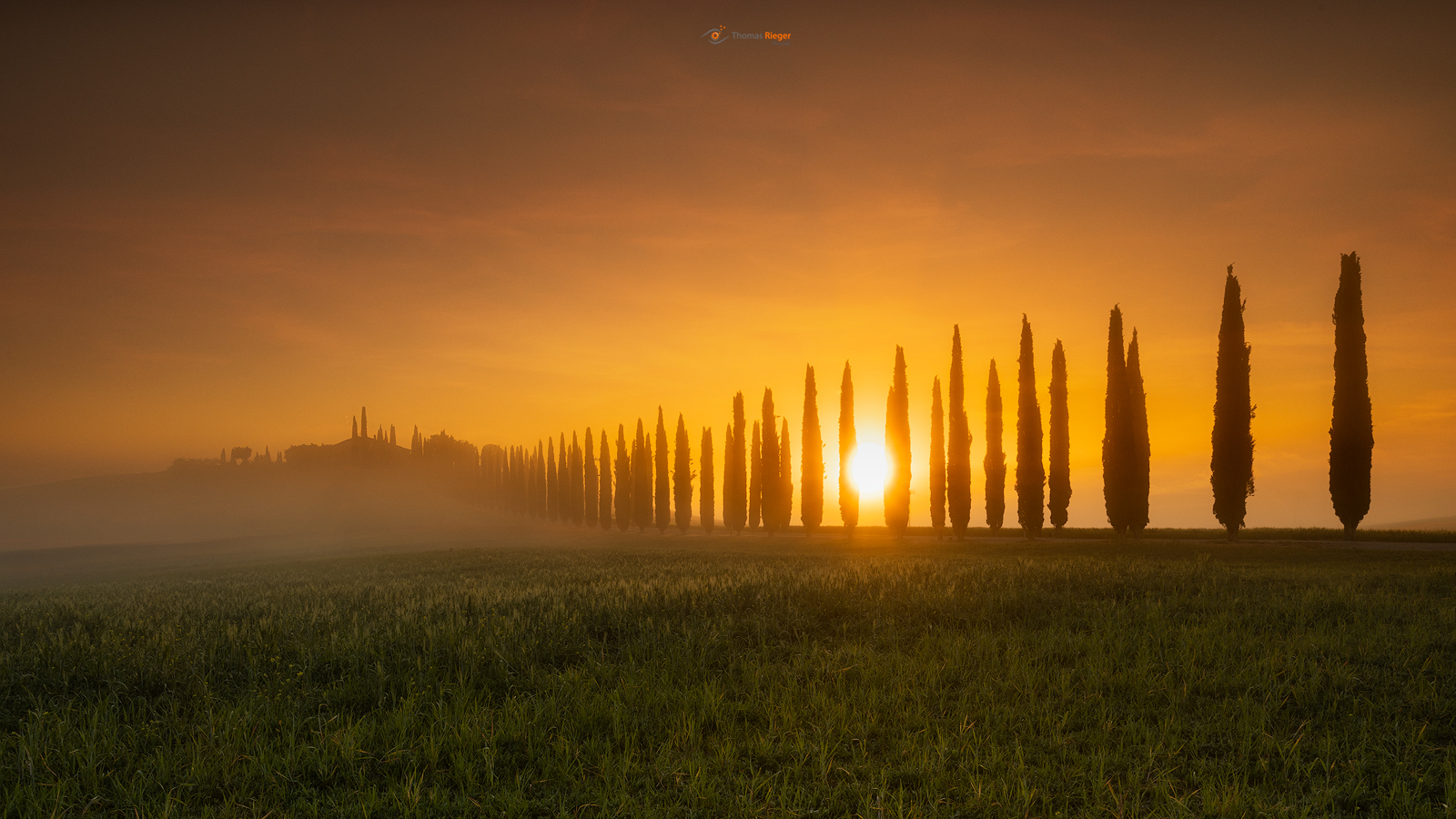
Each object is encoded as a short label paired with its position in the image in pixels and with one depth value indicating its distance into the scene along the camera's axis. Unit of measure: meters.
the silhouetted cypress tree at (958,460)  42.38
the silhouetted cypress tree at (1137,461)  34.16
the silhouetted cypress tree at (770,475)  55.06
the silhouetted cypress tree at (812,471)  53.00
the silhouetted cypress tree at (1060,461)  38.66
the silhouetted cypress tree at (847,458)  48.66
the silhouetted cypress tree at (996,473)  41.97
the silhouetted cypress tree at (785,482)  54.81
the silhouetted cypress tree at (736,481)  60.41
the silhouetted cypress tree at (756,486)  58.28
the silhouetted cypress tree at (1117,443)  34.47
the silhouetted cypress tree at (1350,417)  27.72
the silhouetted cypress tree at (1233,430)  30.12
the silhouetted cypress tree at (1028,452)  38.47
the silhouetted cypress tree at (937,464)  43.58
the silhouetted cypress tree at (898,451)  46.00
